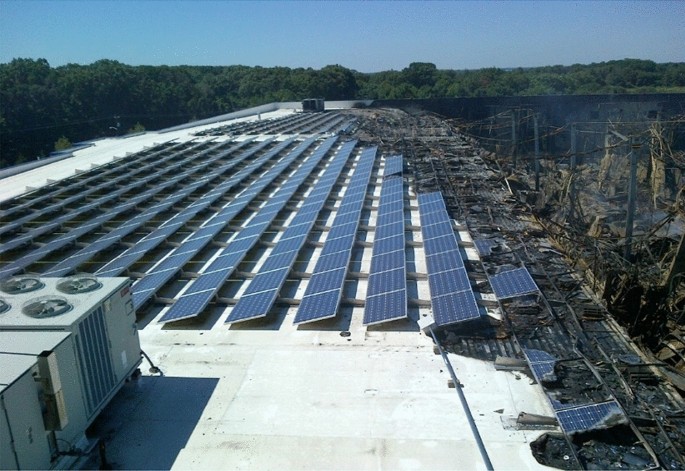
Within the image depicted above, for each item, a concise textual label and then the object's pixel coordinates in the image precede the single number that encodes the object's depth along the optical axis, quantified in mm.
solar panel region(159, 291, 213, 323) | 12227
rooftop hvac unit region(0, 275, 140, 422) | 8266
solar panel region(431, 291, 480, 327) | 11289
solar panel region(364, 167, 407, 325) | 11852
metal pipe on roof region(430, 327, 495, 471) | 7688
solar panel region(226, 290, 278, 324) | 12023
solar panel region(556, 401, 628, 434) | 8016
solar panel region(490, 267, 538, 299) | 12438
